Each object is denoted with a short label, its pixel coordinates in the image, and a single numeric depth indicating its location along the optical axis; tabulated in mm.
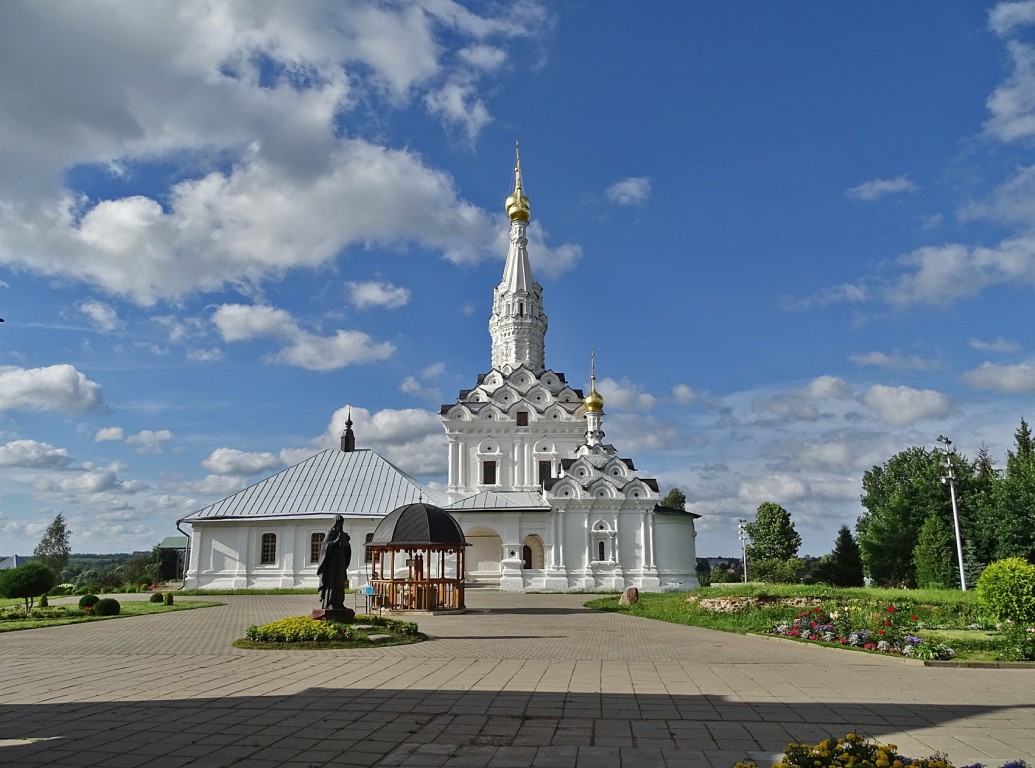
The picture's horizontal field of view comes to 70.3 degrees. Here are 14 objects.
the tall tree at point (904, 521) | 42469
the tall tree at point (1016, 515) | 34062
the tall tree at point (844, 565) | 55938
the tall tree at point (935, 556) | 37188
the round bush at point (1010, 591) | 13875
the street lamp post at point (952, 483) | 29359
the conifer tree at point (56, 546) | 67812
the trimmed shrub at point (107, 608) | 22656
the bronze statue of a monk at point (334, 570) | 16666
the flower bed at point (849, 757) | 4664
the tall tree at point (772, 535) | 61906
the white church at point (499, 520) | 37875
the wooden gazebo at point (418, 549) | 22531
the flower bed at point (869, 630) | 12484
